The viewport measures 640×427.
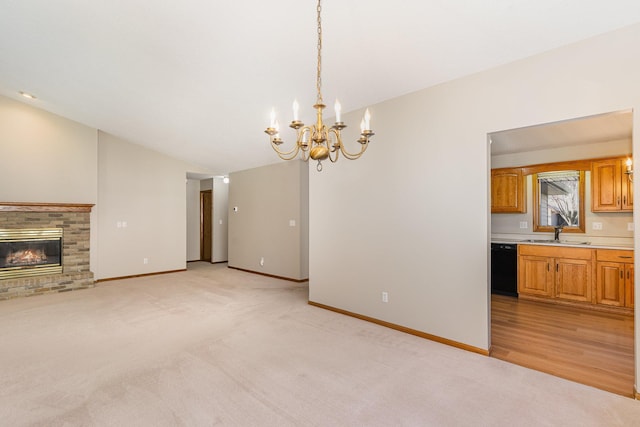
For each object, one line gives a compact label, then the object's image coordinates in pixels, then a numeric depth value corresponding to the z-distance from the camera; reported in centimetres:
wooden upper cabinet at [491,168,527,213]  523
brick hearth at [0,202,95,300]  503
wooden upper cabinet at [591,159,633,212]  425
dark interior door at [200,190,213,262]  866
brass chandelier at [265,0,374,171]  192
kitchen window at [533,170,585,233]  476
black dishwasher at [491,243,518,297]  487
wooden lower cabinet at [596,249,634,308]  394
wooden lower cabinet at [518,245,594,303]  423
